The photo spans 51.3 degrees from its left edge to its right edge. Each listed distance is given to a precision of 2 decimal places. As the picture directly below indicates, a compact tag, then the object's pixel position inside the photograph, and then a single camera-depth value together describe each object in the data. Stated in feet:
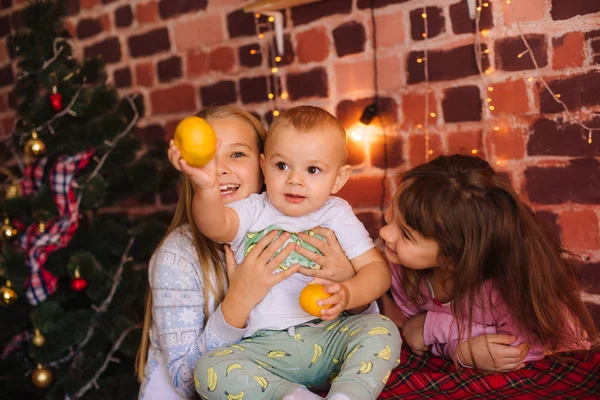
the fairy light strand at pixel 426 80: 6.29
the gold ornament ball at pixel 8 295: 7.26
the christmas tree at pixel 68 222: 7.19
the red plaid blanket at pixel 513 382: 4.58
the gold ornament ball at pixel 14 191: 7.37
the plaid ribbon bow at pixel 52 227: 7.20
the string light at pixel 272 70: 7.44
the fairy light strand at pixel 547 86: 5.58
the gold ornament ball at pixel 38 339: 7.16
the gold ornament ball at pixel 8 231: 7.33
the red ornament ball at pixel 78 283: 7.09
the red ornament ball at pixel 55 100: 7.11
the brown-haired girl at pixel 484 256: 4.68
